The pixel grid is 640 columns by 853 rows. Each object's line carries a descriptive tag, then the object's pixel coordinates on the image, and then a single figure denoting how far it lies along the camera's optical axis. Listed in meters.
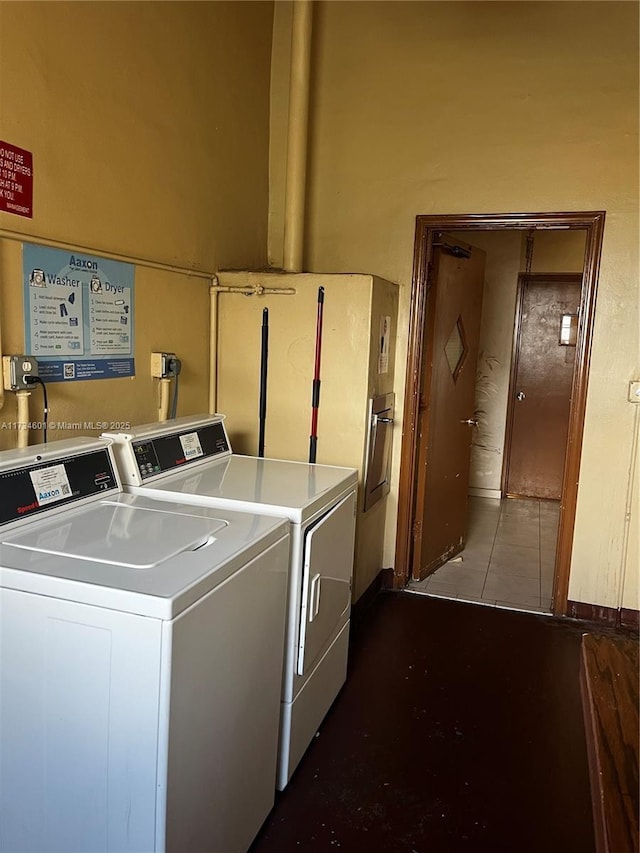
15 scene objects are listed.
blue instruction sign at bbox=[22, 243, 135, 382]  1.99
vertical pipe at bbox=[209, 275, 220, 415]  3.03
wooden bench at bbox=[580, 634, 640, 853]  0.83
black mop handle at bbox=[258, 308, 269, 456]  3.04
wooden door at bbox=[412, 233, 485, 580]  3.55
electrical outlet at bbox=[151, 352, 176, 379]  2.60
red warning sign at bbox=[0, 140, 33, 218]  1.83
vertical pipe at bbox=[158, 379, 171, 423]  2.66
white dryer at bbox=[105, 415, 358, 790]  1.96
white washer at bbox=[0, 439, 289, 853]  1.27
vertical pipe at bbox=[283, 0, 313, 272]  3.13
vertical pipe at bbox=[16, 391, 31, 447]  1.93
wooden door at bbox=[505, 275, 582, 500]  5.58
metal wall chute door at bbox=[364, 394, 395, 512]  3.12
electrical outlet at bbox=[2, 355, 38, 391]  1.88
